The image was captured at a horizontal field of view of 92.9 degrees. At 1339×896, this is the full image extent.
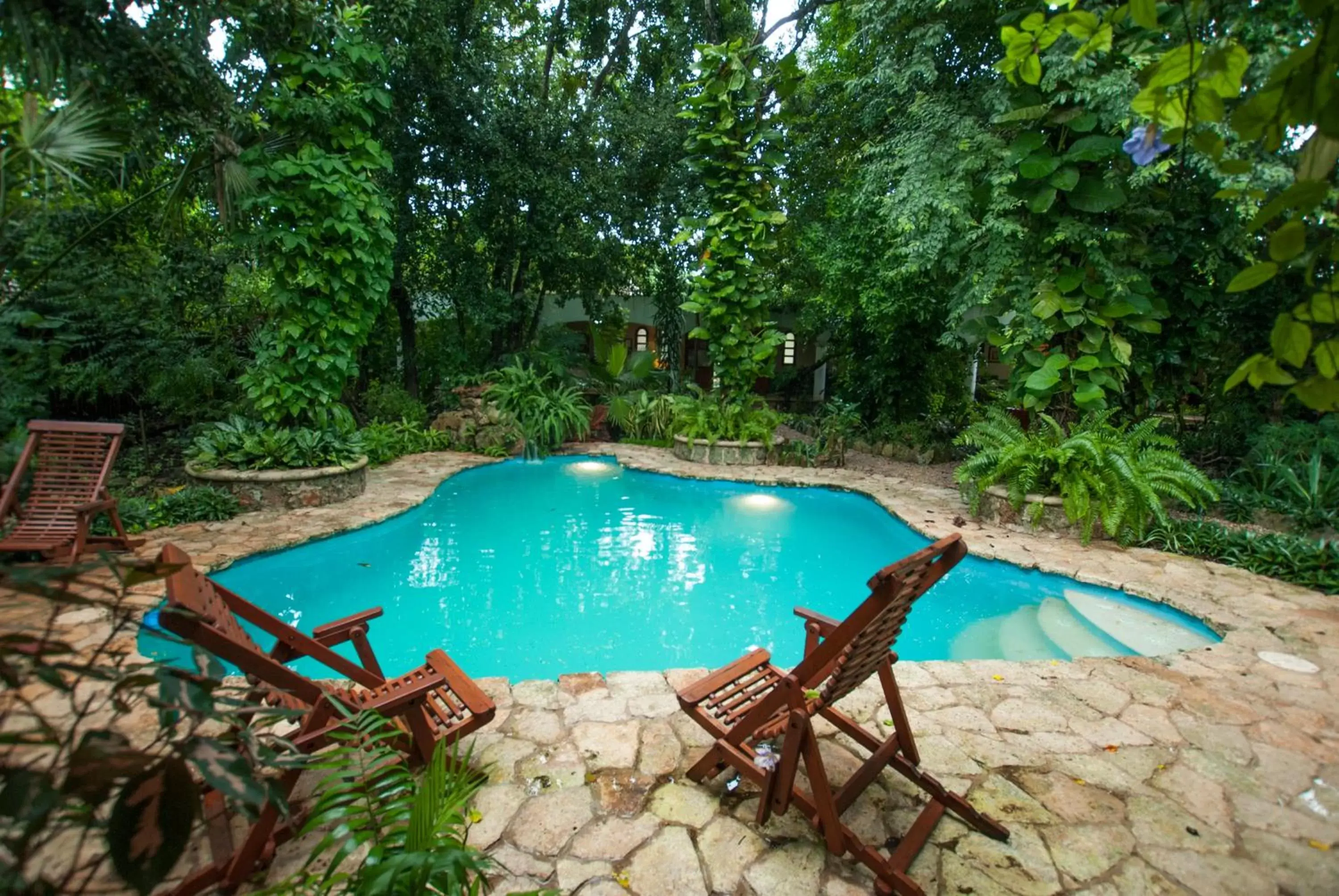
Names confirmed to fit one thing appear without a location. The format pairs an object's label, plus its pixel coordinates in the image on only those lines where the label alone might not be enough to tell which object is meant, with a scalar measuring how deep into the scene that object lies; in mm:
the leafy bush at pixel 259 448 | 6703
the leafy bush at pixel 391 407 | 10828
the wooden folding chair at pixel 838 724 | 2133
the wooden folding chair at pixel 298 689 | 1996
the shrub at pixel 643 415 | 11531
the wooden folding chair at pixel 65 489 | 4512
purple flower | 1621
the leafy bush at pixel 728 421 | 9805
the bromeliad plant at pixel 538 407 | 10570
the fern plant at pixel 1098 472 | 5781
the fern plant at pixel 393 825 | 1330
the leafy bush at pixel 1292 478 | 6094
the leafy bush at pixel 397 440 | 9250
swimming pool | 4602
